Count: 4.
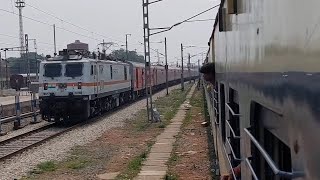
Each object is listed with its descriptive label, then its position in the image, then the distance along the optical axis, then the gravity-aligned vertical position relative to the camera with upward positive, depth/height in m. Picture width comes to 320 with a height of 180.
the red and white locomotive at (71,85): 21.03 -0.48
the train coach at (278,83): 1.34 -0.05
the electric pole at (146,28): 20.50 +1.85
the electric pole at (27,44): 50.61 +3.17
